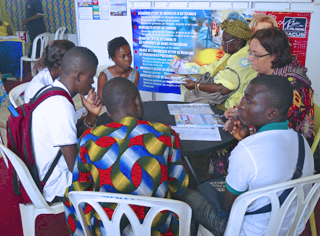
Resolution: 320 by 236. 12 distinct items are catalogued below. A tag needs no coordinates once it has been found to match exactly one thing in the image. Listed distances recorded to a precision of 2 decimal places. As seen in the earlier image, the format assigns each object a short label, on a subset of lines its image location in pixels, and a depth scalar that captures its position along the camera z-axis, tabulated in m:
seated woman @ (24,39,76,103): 2.29
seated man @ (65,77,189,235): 1.16
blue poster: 3.39
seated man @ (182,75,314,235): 1.15
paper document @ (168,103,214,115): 2.22
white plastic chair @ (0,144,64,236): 1.47
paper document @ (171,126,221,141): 1.79
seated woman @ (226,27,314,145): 1.92
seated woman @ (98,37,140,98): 2.94
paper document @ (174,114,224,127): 1.97
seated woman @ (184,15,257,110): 2.49
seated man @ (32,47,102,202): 1.53
